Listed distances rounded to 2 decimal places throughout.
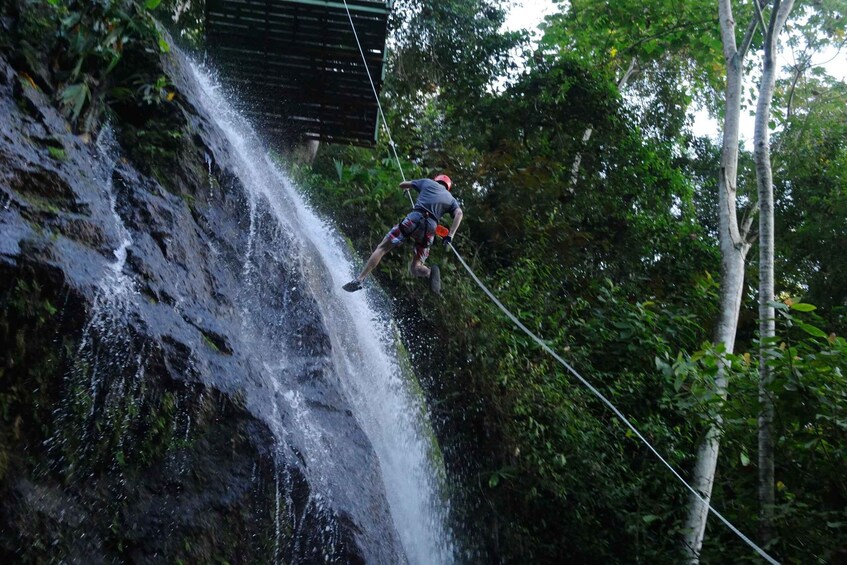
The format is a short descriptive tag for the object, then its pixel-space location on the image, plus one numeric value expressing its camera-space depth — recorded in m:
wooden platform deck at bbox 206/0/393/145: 9.41
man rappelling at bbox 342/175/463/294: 8.10
